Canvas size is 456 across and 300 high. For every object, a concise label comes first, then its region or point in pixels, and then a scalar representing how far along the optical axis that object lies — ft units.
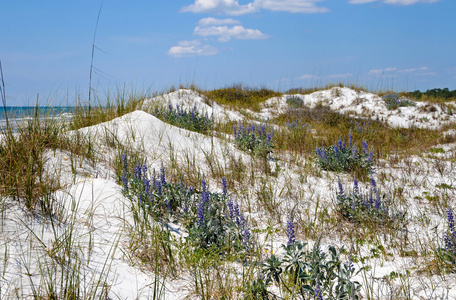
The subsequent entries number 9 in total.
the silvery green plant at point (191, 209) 10.27
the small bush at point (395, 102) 47.67
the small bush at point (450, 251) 9.54
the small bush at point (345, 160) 19.13
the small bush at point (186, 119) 23.51
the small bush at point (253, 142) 20.14
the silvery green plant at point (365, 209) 13.19
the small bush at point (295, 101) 50.56
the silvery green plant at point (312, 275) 7.34
